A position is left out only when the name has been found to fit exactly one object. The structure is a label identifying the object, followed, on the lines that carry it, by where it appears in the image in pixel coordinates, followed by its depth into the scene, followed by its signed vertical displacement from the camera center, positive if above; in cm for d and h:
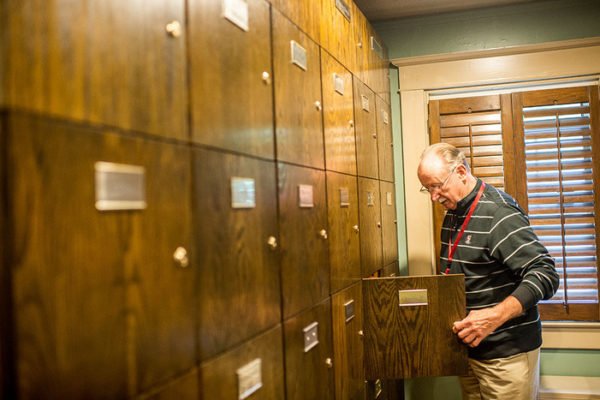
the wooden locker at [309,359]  176 -55
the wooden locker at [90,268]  78 -9
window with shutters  347 +24
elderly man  223 -31
